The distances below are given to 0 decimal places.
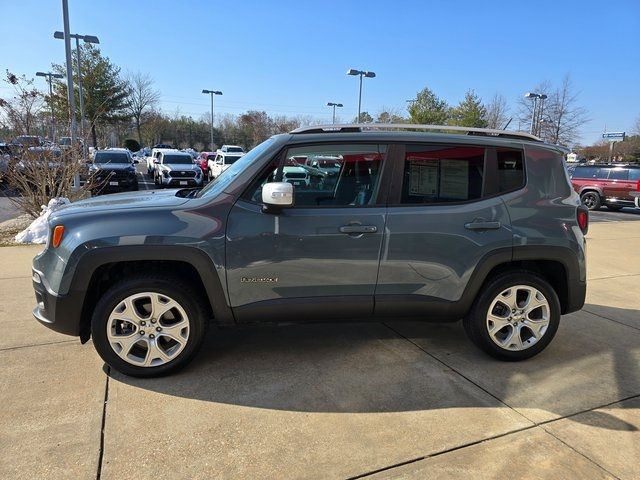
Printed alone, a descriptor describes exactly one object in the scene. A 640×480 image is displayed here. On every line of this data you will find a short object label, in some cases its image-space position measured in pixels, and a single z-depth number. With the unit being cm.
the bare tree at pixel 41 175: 941
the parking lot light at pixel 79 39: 1955
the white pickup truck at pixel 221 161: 2466
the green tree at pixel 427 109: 3531
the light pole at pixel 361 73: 3491
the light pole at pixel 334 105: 5091
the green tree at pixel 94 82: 3115
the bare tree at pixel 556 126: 3759
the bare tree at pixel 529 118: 3697
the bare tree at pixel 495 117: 3900
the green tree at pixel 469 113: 3497
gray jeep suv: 317
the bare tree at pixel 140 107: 4936
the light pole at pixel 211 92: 4981
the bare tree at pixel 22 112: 955
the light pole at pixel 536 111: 3390
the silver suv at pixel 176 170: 1928
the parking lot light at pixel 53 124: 998
